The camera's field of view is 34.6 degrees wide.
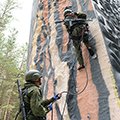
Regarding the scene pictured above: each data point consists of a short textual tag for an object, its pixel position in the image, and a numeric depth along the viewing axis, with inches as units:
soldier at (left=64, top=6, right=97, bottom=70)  178.6
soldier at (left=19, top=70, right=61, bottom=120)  117.3
